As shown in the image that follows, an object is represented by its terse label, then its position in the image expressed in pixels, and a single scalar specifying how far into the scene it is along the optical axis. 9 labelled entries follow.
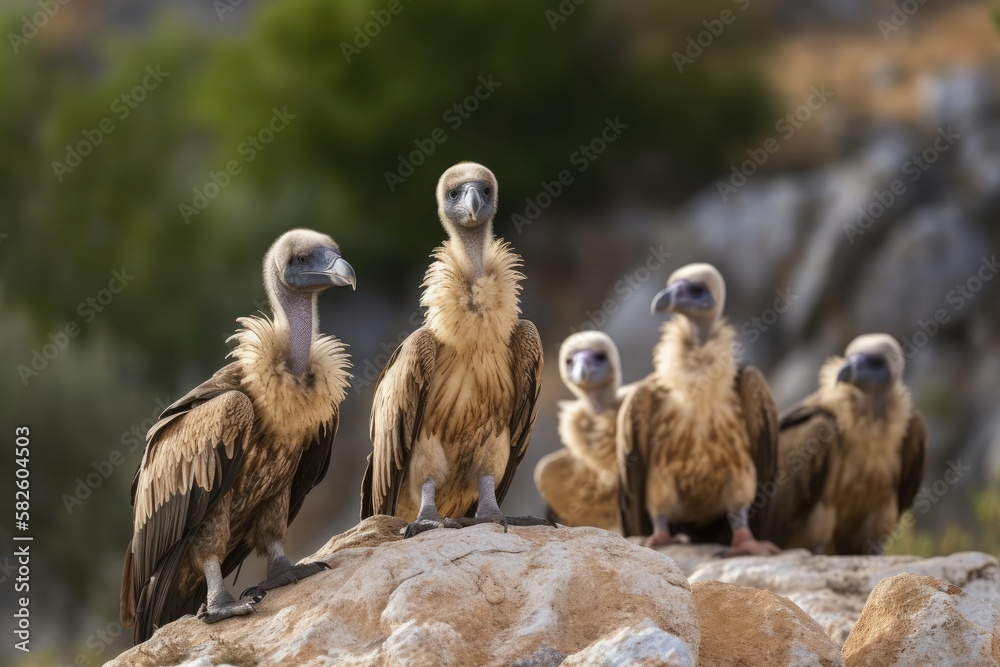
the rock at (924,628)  13.12
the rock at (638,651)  11.10
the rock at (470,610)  11.72
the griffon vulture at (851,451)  23.72
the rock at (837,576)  17.70
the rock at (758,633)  12.44
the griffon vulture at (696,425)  21.80
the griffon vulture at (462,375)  14.80
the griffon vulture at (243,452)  13.58
